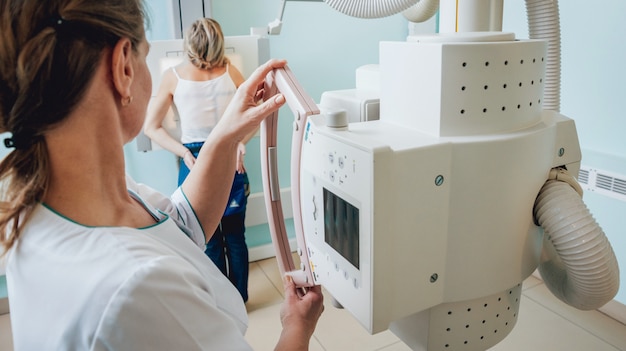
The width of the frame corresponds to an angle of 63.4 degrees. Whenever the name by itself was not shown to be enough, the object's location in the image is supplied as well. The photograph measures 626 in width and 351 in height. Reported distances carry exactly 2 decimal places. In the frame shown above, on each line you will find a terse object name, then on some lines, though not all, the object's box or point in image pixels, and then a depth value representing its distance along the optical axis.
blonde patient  2.36
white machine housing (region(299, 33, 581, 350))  0.71
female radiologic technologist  0.62
